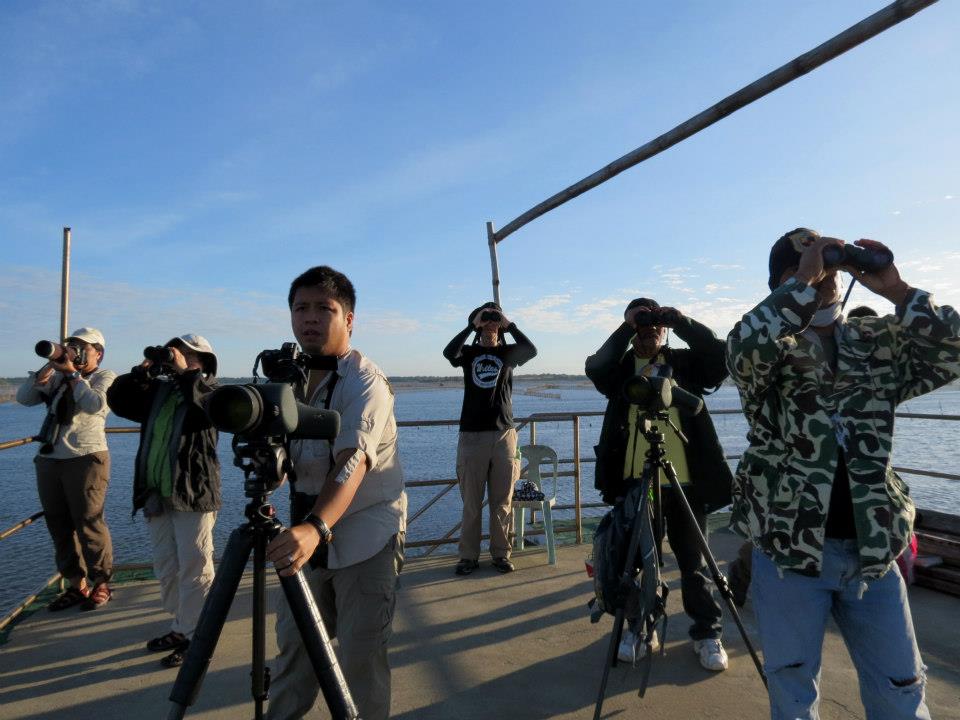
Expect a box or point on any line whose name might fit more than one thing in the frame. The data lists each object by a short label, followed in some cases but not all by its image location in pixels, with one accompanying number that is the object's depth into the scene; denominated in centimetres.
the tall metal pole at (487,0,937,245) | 255
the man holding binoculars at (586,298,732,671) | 291
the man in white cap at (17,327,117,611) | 393
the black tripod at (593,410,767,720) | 245
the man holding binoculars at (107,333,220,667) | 312
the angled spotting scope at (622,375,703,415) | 223
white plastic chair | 497
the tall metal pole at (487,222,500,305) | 549
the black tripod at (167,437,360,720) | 140
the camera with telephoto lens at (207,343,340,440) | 128
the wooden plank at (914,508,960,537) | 415
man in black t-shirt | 452
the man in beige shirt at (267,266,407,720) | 187
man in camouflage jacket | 159
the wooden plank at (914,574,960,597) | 368
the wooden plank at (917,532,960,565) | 384
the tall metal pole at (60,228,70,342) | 435
